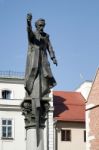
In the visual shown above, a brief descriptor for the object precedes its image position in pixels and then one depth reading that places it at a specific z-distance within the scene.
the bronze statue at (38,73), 9.87
